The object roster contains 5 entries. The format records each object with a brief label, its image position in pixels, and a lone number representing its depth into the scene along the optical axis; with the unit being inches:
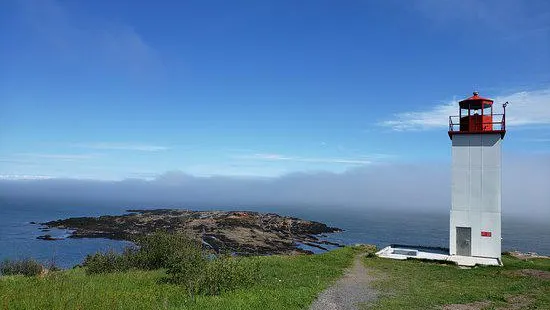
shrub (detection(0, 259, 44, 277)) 848.5
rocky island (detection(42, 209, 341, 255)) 2041.1
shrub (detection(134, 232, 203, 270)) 807.1
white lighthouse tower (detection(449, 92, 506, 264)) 954.1
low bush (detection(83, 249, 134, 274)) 770.8
